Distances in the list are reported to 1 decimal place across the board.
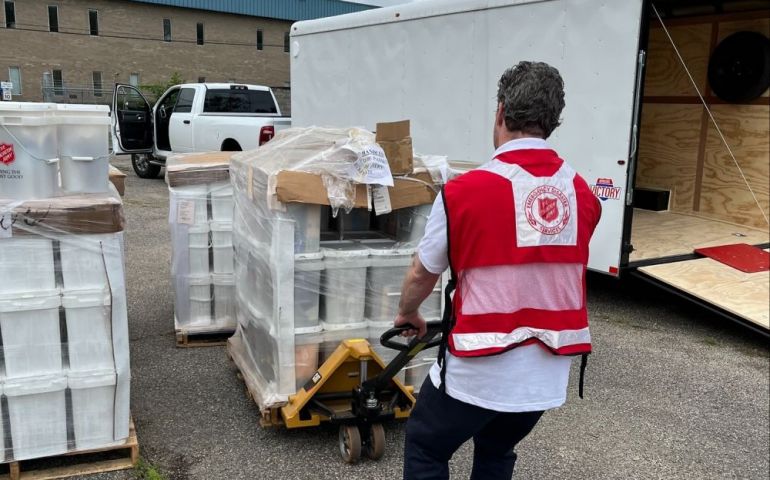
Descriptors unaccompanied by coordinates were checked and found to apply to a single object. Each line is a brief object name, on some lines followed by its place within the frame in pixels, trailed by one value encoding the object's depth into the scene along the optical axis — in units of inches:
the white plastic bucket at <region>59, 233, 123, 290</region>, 126.0
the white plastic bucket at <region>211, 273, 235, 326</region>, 203.5
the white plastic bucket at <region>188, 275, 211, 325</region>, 202.5
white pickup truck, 491.5
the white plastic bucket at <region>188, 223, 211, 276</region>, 198.4
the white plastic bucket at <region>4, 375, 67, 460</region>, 127.0
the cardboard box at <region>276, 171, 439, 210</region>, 132.6
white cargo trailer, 228.2
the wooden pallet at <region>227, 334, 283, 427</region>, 145.0
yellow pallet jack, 136.6
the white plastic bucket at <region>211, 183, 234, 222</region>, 197.8
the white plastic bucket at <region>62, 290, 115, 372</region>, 127.3
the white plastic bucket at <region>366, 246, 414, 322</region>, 148.5
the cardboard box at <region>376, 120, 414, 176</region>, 138.3
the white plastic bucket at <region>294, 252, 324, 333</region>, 140.9
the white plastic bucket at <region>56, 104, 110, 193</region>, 129.5
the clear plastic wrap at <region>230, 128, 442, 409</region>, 137.1
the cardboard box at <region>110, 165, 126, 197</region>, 167.0
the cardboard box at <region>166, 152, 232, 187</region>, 193.8
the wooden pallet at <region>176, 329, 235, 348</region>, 202.8
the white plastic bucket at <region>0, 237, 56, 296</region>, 123.3
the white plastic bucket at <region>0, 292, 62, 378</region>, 124.4
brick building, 1501.0
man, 80.5
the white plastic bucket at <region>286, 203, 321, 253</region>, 137.3
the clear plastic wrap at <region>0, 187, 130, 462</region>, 124.0
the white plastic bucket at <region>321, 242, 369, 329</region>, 143.9
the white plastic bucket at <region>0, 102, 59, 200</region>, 122.1
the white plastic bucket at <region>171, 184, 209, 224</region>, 195.2
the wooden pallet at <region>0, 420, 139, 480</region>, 129.6
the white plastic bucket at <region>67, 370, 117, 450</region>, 130.3
